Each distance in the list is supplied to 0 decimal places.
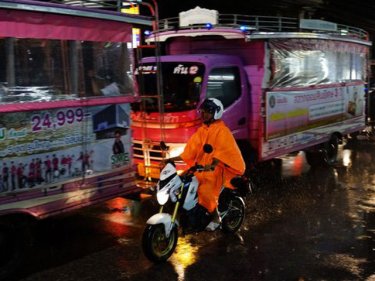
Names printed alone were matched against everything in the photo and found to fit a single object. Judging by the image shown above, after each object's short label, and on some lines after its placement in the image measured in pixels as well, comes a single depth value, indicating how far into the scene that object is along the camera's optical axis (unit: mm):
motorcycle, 5006
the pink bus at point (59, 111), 4672
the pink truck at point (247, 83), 7484
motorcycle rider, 5418
